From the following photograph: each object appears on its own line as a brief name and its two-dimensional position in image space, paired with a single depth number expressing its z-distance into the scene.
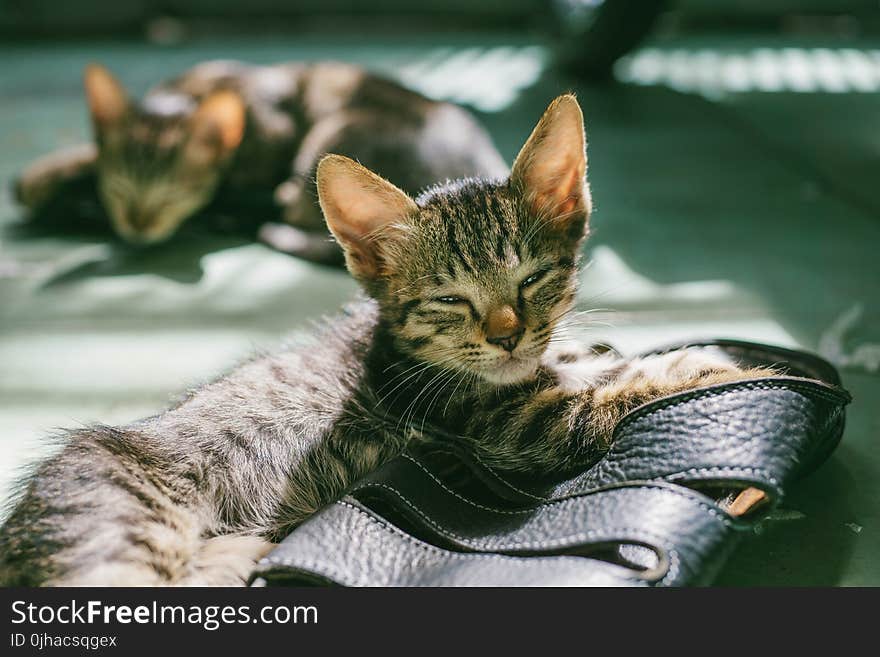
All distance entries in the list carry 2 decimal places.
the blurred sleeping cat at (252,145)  0.63
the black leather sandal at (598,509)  0.37
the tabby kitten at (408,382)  0.41
